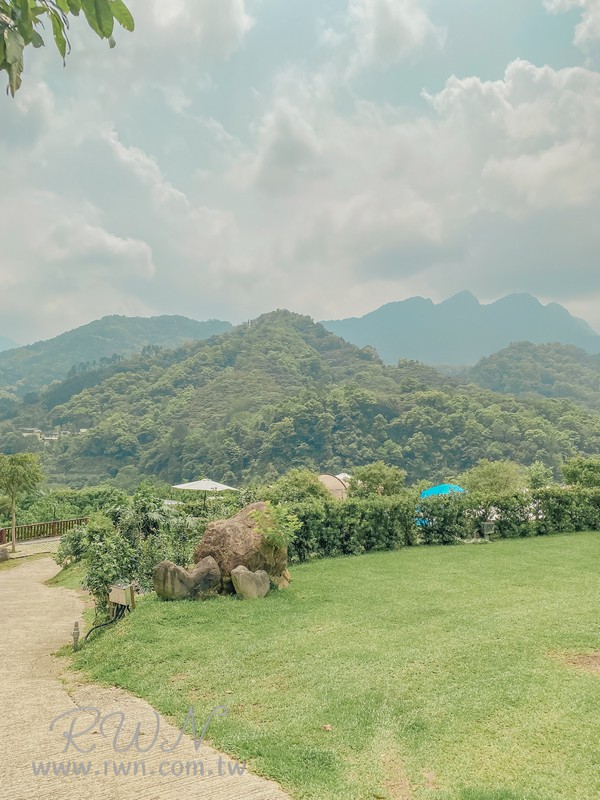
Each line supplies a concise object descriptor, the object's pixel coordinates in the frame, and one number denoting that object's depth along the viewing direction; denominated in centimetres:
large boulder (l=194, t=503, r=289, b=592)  808
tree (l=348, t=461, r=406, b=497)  2108
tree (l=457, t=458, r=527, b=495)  2455
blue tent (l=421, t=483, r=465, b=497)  2029
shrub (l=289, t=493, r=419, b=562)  1109
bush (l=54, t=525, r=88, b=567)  1261
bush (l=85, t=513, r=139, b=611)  726
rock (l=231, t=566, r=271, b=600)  752
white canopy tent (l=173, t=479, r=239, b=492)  1887
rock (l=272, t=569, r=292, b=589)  826
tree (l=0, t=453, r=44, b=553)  1733
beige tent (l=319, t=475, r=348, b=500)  2669
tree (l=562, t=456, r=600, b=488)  1795
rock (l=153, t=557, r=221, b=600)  729
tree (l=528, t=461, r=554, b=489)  2695
